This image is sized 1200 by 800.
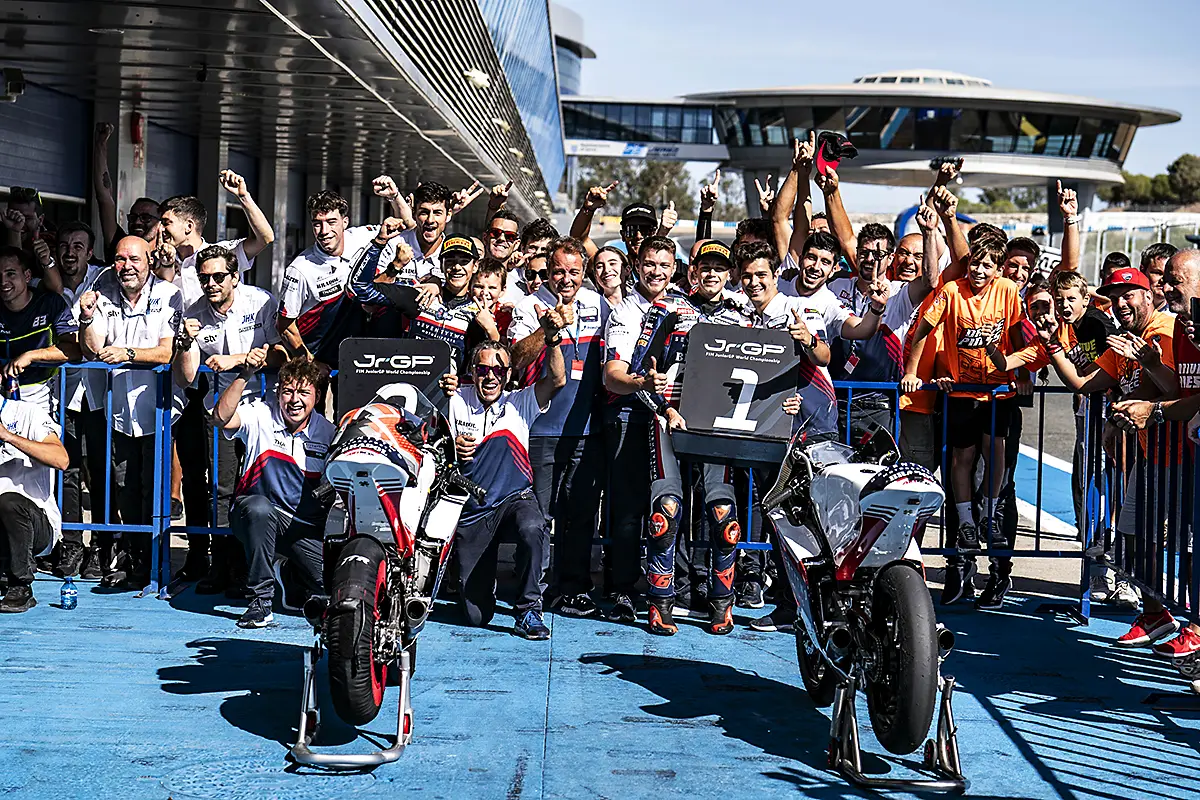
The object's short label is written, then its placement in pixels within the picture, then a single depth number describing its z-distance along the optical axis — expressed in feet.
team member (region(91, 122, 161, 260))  29.09
